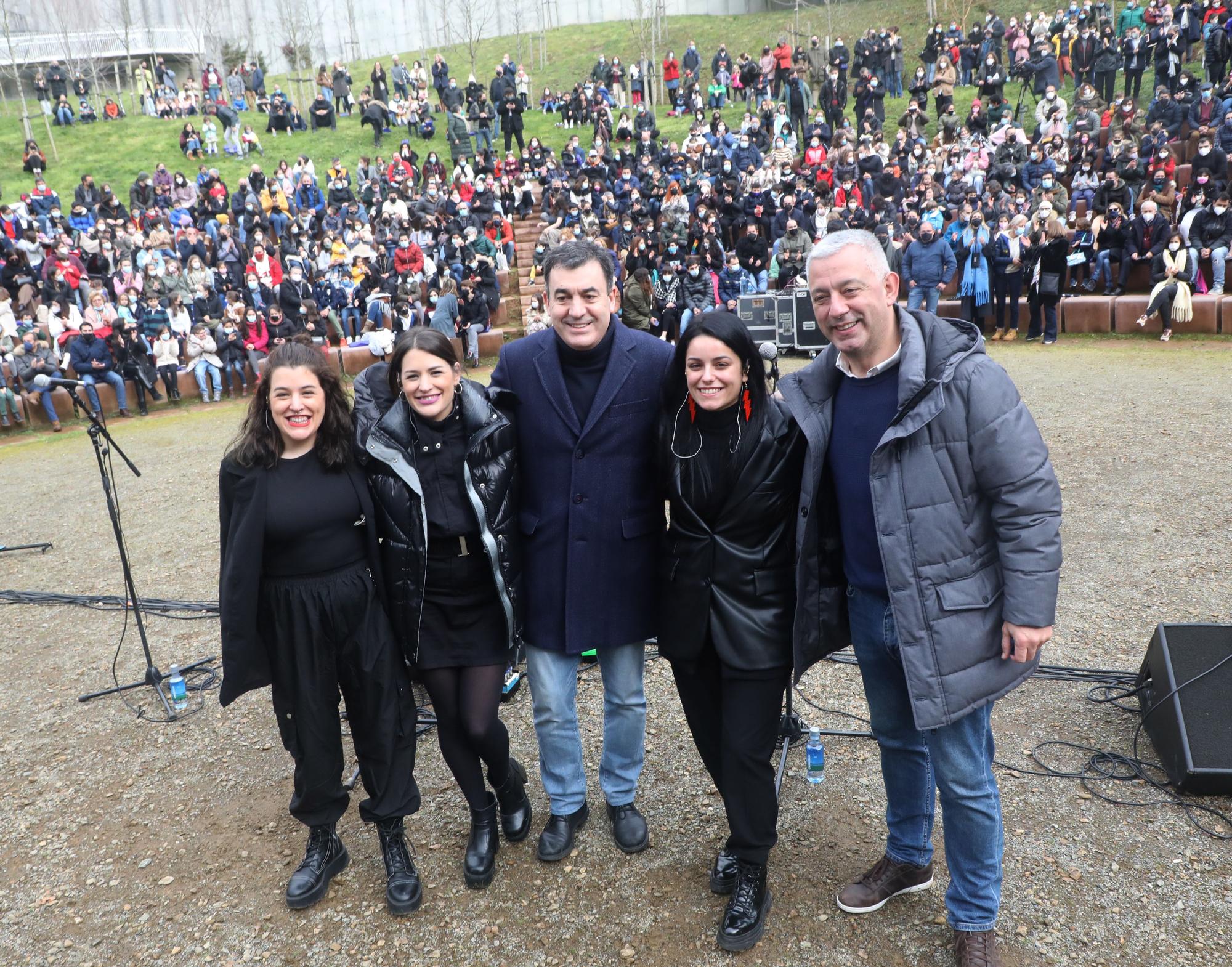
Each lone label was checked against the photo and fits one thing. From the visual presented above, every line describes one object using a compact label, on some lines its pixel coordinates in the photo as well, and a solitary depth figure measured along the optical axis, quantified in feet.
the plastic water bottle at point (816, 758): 10.77
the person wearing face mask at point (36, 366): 41.45
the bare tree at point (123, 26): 137.08
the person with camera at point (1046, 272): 40.83
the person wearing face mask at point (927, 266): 43.29
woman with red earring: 8.10
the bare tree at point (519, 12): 153.79
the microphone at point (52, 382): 15.38
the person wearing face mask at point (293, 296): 50.03
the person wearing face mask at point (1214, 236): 40.24
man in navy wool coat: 8.94
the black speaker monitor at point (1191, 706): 9.86
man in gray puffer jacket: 7.09
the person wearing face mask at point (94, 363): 42.50
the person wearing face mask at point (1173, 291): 38.83
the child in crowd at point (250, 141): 98.53
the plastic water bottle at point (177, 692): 14.35
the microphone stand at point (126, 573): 14.16
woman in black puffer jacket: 8.84
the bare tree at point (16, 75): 104.63
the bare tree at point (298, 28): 147.02
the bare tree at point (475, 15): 146.72
